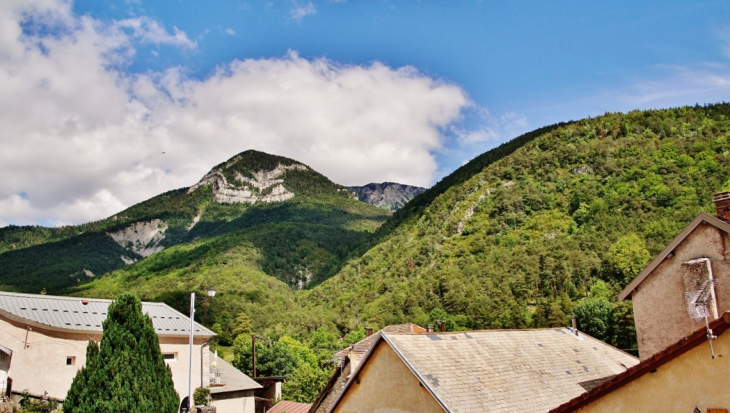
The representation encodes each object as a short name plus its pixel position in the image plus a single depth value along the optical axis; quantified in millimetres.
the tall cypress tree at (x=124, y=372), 18422
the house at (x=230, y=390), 30266
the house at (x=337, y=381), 22828
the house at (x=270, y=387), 50062
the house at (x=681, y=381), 8484
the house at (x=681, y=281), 12586
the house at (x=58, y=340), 22594
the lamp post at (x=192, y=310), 18964
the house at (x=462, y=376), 14180
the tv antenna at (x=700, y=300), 12500
